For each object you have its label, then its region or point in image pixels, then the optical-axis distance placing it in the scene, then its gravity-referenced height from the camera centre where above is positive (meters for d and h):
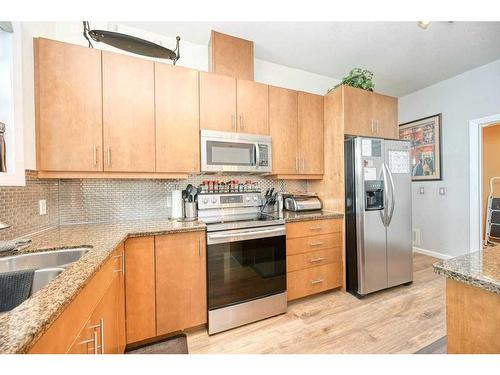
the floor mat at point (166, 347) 1.50 -1.16
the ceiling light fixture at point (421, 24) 1.83 +1.38
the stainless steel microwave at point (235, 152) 1.95 +0.33
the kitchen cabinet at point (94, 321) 0.61 -0.50
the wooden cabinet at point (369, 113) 2.29 +0.79
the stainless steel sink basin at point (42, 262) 0.94 -0.37
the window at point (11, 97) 1.22 +0.54
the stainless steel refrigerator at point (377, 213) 2.17 -0.31
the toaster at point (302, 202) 2.37 -0.20
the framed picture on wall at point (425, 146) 3.24 +0.58
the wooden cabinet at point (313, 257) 2.05 -0.73
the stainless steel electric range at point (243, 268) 1.68 -0.69
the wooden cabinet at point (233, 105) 1.97 +0.79
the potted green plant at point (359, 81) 2.42 +1.17
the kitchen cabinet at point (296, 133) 2.27 +0.58
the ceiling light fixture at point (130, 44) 1.54 +1.11
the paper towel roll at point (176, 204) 2.01 -0.16
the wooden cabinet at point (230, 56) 2.11 +1.32
